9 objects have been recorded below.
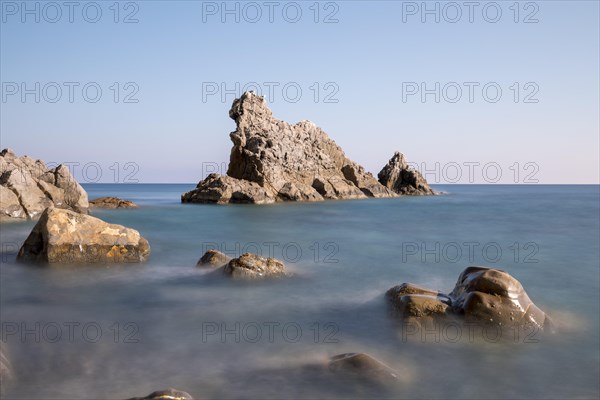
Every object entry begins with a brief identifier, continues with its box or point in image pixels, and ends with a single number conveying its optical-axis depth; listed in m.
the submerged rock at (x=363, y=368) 5.14
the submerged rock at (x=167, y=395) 4.18
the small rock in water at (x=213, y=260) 10.98
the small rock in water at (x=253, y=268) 9.78
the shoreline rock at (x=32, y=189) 20.25
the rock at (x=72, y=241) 10.48
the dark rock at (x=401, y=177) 68.25
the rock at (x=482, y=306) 6.95
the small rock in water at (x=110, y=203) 31.55
